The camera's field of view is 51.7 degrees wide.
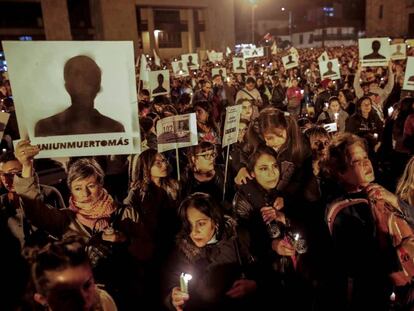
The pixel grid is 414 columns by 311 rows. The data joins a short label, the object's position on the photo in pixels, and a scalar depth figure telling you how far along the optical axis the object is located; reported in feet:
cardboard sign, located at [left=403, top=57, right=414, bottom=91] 23.76
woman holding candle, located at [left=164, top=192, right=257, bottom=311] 9.00
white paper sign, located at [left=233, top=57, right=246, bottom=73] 46.69
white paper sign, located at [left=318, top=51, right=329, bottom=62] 35.84
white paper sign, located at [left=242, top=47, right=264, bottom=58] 60.44
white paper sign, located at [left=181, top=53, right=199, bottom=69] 49.62
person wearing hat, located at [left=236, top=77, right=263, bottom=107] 29.71
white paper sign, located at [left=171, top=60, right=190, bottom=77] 48.58
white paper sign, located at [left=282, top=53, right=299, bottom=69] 43.11
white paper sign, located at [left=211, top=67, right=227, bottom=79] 42.74
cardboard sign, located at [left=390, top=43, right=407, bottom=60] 38.37
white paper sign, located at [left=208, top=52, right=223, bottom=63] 64.23
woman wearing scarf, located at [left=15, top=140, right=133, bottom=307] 9.91
